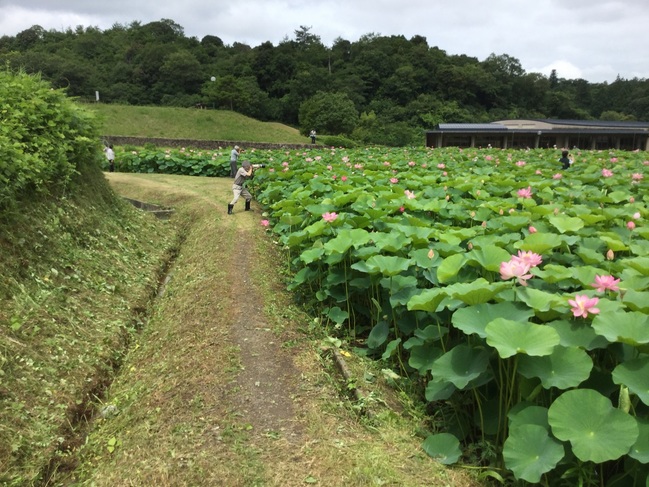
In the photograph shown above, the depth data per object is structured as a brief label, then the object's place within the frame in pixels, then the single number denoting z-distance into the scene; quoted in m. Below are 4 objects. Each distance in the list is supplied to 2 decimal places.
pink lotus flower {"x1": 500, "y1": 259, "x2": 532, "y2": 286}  2.65
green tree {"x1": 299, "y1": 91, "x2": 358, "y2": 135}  44.88
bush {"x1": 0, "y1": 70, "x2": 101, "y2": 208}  5.16
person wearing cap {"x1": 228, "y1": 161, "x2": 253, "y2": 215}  9.09
